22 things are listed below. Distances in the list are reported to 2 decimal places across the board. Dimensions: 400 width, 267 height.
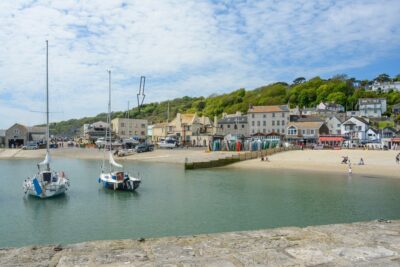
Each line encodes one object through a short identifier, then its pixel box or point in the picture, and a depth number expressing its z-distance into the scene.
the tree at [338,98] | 143.38
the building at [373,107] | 123.25
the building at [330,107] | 125.38
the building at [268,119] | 91.12
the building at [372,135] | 85.23
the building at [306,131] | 85.88
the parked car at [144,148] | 79.62
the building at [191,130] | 96.25
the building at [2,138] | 104.62
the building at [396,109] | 120.96
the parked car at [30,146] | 93.25
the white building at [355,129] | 87.38
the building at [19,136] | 104.31
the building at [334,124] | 92.56
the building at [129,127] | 114.62
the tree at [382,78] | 171.38
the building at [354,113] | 119.70
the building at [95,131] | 113.94
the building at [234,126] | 96.50
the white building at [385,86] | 153.91
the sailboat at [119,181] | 32.16
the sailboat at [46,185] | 28.69
